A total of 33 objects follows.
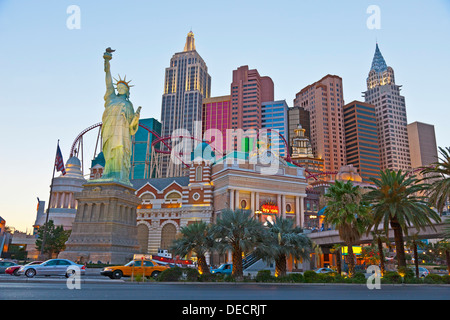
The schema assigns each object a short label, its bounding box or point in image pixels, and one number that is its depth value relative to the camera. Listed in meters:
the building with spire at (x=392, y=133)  190.25
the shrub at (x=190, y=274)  28.11
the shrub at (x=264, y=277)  29.45
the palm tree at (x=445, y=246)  39.44
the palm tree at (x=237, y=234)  29.92
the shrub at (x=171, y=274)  27.67
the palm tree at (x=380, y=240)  35.78
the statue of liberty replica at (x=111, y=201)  50.84
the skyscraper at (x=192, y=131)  194.75
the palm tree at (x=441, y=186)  31.08
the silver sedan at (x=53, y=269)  27.67
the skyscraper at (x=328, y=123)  184.25
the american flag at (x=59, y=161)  56.34
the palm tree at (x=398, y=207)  31.52
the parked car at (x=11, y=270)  29.94
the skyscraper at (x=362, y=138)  178.75
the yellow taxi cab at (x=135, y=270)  28.92
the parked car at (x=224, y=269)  36.25
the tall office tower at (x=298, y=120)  195.12
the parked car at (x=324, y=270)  41.41
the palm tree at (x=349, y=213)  31.56
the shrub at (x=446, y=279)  32.58
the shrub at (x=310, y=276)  30.11
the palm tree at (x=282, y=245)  30.02
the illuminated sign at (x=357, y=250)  73.62
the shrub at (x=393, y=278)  30.41
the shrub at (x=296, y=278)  29.81
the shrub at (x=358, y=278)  29.88
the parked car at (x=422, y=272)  43.81
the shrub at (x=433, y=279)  31.57
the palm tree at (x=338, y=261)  35.47
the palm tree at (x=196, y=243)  30.36
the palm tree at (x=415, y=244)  38.41
